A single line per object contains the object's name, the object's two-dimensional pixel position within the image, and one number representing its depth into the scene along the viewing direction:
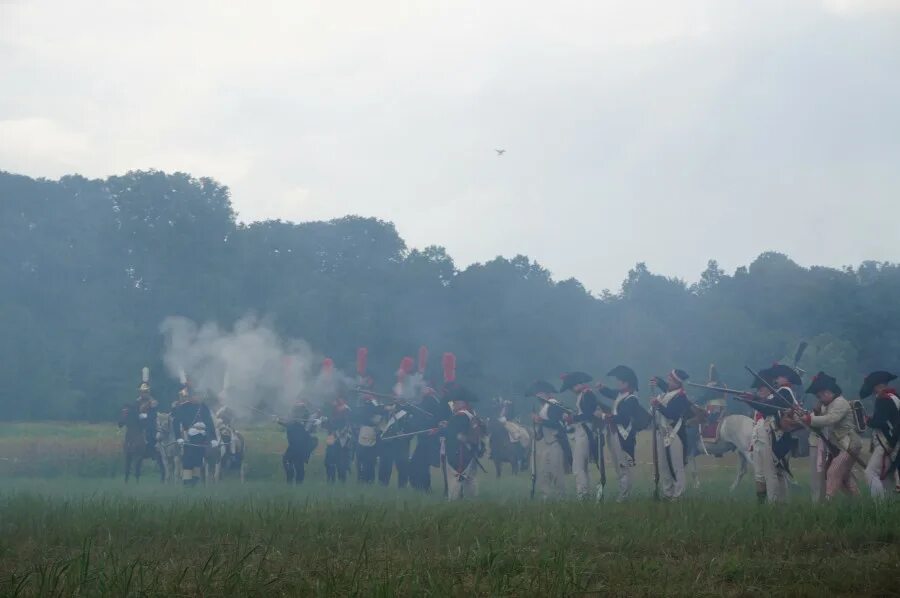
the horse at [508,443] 29.19
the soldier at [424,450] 22.25
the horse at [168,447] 25.86
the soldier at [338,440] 25.55
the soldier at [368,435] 24.80
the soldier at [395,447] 23.42
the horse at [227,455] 24.91
